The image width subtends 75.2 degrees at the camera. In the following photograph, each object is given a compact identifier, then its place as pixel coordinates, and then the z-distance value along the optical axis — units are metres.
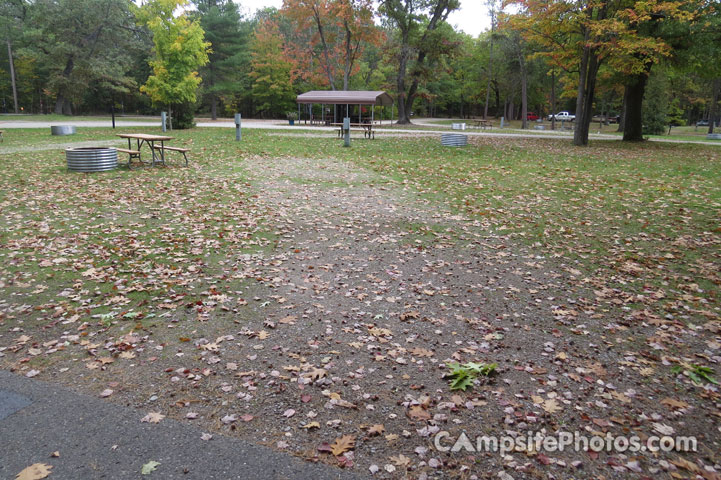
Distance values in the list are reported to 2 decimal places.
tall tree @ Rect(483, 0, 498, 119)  41.69
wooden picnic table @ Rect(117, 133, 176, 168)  12.11
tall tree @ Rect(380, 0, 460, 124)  38.47
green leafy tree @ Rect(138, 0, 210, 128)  24.62
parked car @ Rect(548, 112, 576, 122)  58.74
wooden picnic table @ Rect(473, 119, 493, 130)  38.38
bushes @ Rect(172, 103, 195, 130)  27.09
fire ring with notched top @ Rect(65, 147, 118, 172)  11.70
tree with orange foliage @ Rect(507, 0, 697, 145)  17.03
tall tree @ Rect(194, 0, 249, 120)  45.69
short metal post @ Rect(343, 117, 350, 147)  18.49
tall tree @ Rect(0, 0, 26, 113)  41.62
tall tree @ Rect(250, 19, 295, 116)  48.66
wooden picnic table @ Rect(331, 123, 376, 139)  23.23
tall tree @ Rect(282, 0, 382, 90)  38.24
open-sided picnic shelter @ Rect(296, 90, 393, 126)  34.91
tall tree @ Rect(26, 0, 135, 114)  39.59
